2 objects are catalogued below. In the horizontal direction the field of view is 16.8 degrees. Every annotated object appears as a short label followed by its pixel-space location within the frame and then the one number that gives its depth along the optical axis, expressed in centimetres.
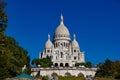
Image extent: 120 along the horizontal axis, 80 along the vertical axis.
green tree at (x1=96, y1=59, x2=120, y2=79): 9525
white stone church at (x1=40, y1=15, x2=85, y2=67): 14962
